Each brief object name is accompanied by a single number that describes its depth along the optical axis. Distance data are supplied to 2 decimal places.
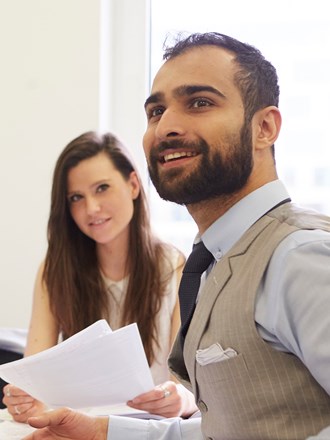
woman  1.89
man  0.80
